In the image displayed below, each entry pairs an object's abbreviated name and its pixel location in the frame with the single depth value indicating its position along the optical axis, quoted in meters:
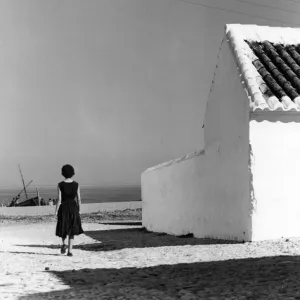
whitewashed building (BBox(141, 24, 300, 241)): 13.23
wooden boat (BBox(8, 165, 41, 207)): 71.99
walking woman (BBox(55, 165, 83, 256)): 12.66
